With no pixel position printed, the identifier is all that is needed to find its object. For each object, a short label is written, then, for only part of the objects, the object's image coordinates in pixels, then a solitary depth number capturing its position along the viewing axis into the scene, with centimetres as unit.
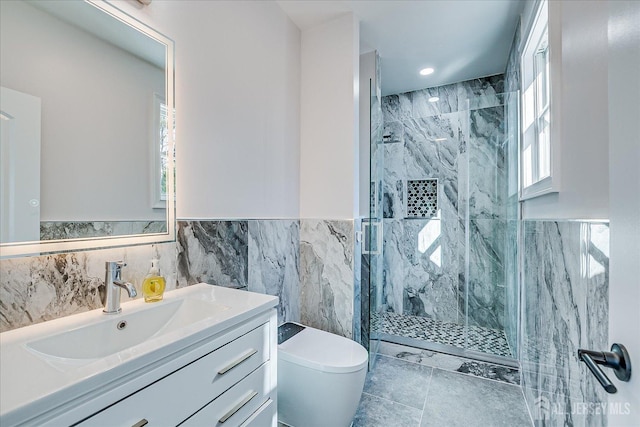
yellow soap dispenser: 108
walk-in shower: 238
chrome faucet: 95
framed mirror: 82
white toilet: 132
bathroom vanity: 54
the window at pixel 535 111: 153
